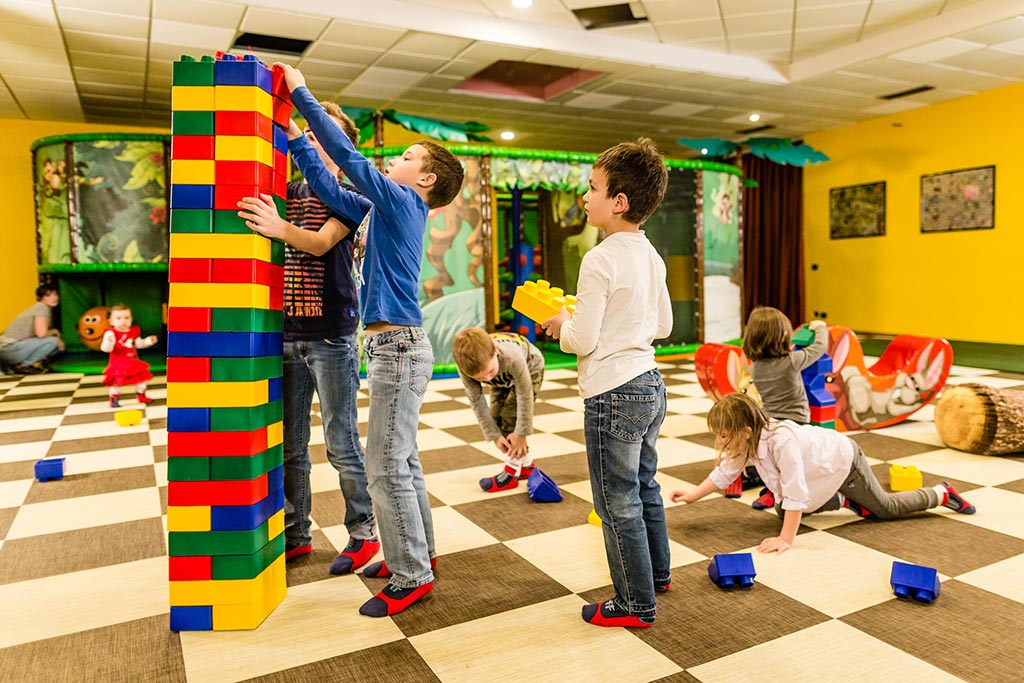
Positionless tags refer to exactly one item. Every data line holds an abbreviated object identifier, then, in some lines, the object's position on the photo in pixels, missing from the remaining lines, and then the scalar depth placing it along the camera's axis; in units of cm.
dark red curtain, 1040
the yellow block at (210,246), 175
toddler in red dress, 495
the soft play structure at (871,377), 370
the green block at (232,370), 175
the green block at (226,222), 175
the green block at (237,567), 177
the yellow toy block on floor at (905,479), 279
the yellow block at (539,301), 188
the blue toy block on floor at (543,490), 274
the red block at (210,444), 176
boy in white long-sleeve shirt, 169
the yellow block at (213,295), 175
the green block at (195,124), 174
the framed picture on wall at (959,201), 820
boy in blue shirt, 184
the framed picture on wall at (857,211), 939
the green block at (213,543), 176
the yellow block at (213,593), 178
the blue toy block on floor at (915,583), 185
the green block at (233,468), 176
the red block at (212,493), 176
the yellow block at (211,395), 176
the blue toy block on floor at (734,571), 194
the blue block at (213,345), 175
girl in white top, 223
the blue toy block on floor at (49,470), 311
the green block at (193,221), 175
